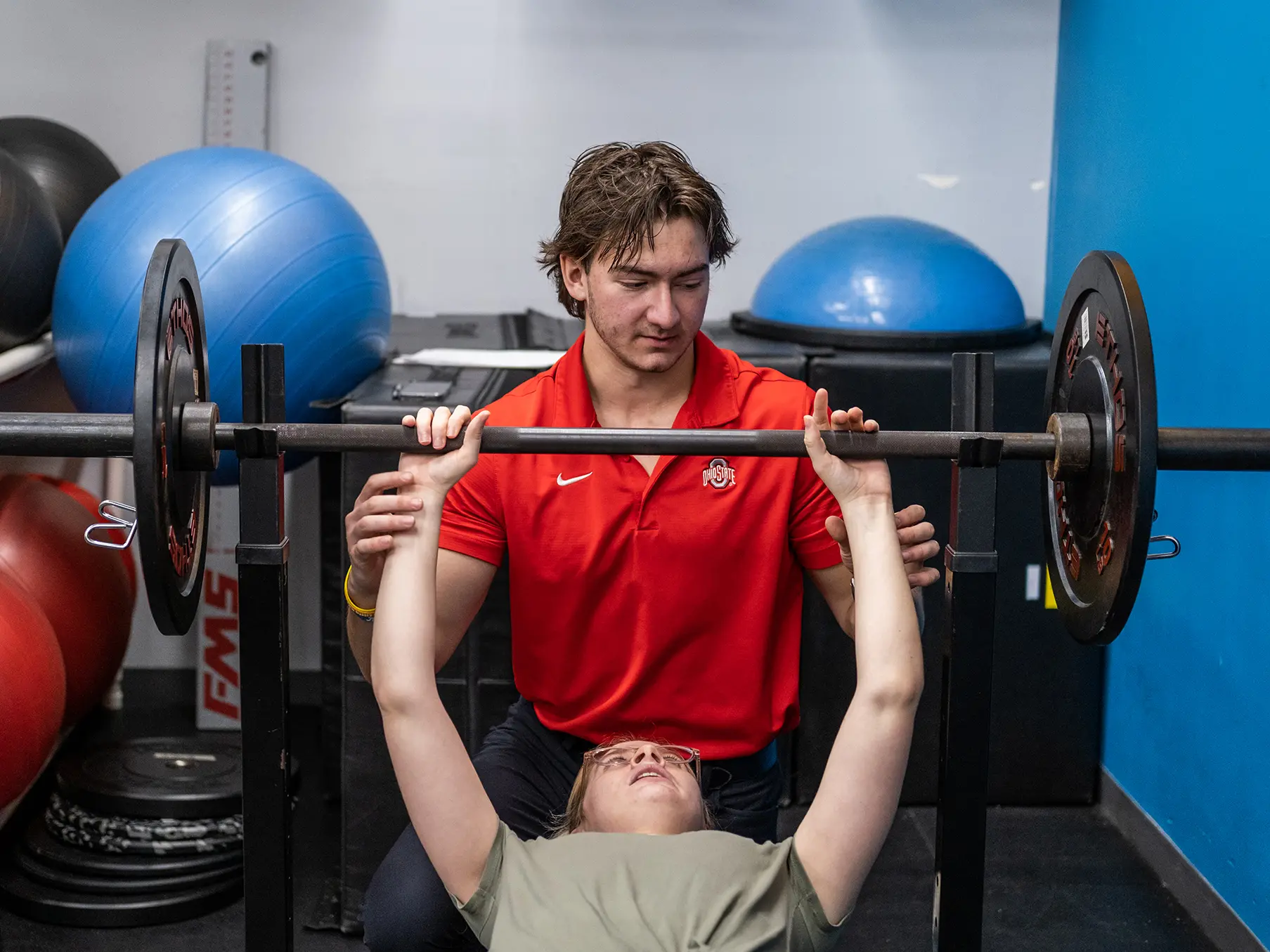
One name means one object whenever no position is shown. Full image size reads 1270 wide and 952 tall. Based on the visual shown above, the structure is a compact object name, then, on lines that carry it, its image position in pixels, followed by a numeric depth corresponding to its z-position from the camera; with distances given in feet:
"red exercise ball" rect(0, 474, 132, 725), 9.13
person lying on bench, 4.79
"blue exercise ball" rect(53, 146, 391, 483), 8.34
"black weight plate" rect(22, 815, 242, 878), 8.67
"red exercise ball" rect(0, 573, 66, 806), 7.72
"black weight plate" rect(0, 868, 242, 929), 8.41
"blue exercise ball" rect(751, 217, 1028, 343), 9.64
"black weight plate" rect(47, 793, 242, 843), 8.84
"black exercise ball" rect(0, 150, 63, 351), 8.48
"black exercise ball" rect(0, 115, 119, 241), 10.07
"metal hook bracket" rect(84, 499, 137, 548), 4.99
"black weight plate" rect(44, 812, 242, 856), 8.81
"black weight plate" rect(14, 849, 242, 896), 8.56
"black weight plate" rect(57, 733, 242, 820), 8.96
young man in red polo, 6.44
